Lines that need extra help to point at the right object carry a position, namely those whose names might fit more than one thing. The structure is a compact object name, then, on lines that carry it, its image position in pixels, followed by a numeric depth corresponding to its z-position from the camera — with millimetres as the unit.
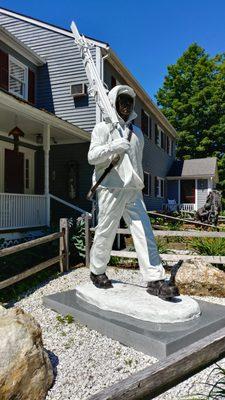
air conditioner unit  12891
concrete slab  3453
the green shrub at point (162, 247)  8646
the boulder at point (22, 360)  2822
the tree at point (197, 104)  32219
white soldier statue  4086
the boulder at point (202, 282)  6086
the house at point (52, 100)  12258
